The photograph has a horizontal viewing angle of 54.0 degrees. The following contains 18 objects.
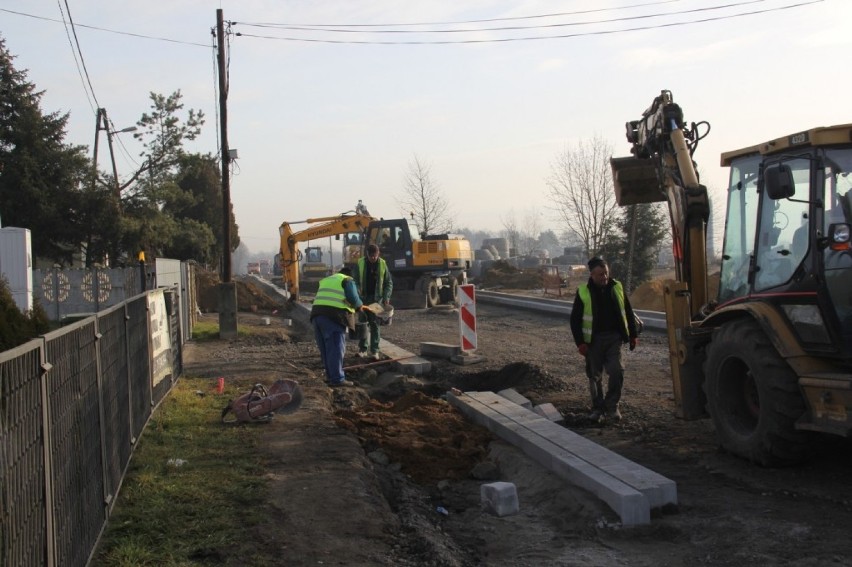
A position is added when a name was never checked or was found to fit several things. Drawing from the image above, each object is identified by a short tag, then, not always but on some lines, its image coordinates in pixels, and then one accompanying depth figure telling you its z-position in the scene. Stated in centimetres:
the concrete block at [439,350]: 1393
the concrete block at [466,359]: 1339
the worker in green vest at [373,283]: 1391
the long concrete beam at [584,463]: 563
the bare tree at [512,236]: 10115
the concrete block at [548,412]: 895
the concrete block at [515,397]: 996
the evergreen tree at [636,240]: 3191
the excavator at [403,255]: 2781
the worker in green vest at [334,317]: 1130
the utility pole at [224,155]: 2086
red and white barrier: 1377
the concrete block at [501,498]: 616
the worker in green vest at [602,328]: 890
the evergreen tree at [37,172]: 2903
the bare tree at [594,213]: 3247
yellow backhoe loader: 608
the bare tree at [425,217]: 4697
